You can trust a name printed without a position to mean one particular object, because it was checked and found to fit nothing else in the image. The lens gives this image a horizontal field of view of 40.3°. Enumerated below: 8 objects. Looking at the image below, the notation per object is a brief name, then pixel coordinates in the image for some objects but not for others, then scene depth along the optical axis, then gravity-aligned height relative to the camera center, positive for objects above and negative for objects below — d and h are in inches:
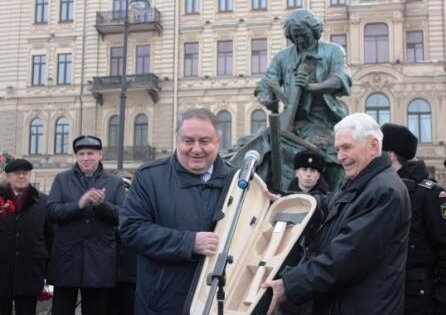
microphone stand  93.4 -14.2
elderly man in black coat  103.0 -12.3
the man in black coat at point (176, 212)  110.9 -4.9
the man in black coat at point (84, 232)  173.6 -13.9
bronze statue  225.6 +36.6
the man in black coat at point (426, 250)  128.0 -12.8
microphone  103.3 +3.3
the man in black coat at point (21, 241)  189.9 -18.1
